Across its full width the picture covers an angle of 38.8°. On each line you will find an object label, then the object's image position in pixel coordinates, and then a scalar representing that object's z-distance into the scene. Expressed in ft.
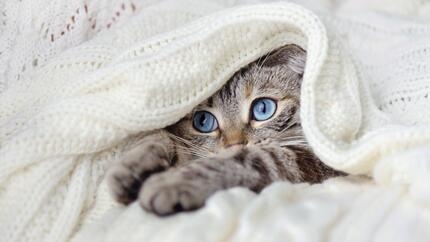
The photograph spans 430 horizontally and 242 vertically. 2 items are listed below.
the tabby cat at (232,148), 1.01
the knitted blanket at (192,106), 0.91
